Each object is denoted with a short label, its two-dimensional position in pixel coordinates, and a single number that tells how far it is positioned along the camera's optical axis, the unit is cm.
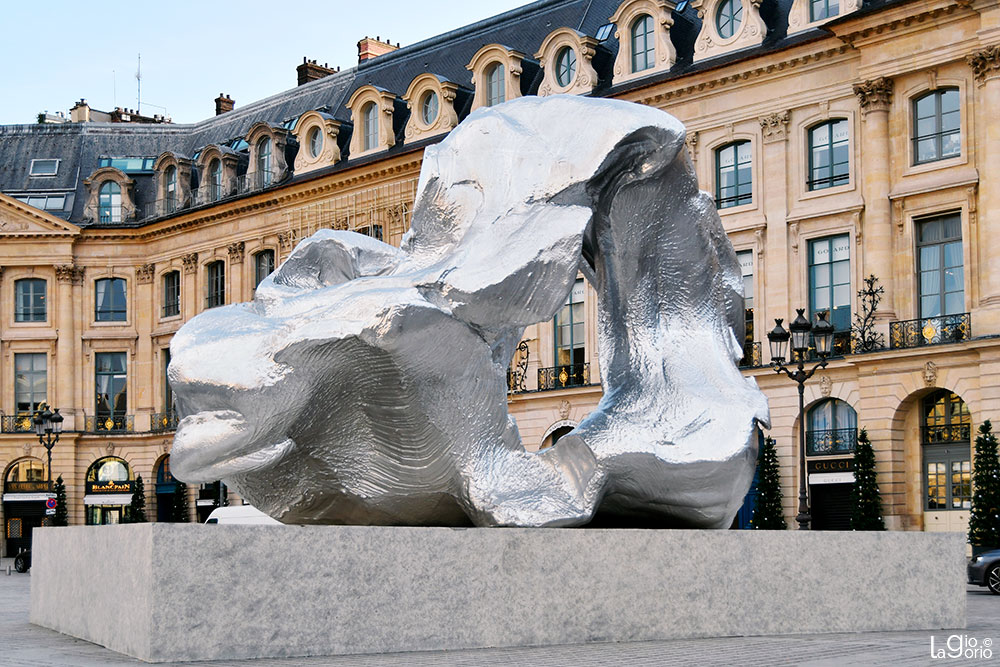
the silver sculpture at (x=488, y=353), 886
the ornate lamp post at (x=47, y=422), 3659
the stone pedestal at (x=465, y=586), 788
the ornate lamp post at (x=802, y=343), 2220
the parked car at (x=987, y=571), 2048
